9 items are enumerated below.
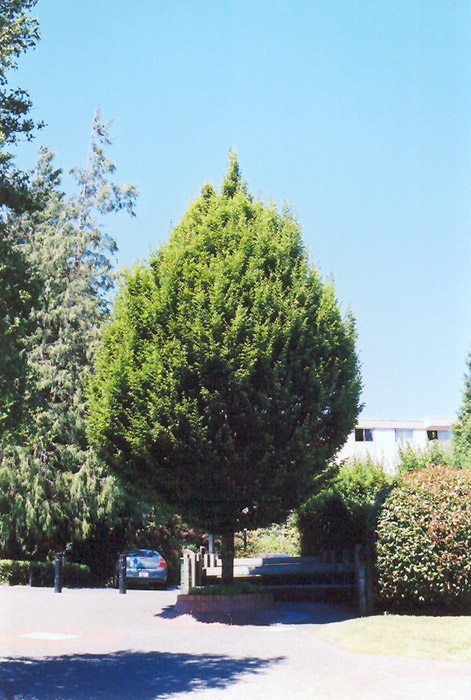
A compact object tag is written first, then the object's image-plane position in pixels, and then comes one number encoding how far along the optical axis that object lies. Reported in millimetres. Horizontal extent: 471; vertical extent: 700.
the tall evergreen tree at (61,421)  28016
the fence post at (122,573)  21344
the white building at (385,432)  63438
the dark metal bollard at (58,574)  21781
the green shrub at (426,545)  14250
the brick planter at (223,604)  14992
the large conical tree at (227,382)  14875
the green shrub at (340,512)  20422
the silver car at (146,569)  25859
